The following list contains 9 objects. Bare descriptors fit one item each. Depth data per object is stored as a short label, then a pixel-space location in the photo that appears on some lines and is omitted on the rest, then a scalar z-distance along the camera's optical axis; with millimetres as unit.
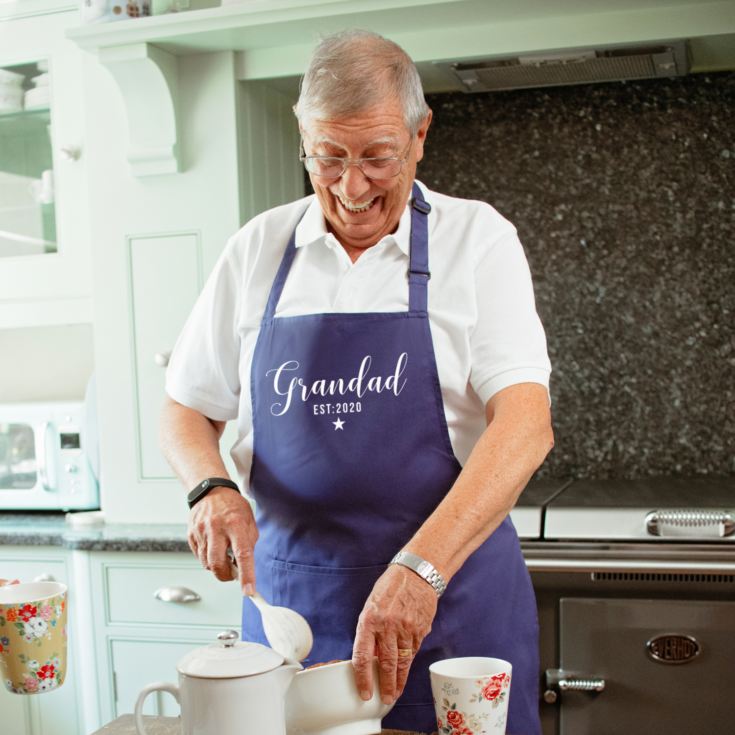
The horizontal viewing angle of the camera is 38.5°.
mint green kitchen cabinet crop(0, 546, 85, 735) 2199
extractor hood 2055
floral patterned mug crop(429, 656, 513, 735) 891
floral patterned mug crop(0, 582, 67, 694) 986
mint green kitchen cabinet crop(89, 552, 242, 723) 2088
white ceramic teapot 838
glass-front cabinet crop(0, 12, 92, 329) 2410
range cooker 1806
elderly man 1265
